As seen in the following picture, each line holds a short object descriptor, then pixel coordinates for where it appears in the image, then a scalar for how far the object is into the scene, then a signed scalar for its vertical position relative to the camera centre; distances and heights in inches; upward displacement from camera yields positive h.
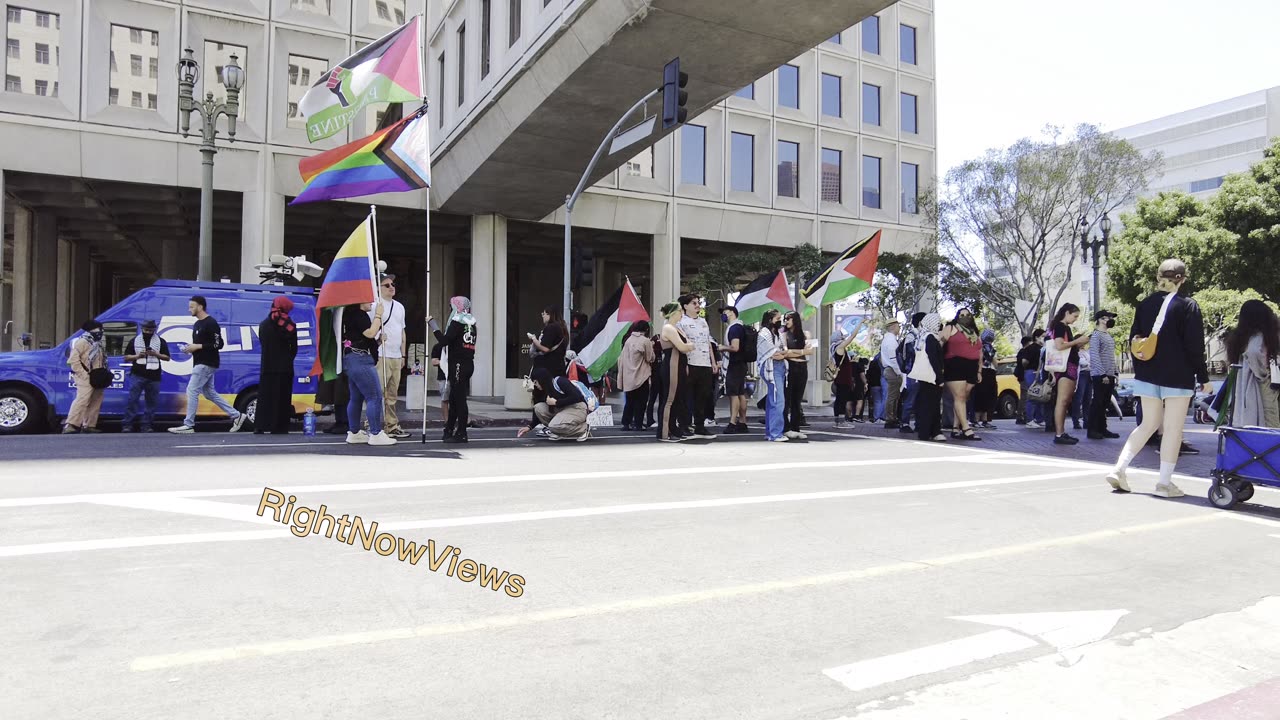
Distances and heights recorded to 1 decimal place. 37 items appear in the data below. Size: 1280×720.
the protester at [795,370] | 459.2 +3.4
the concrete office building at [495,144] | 605.6 +214.9
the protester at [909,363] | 520.1 +8.8
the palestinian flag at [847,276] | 603.5 +71.1
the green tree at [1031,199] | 1101.1 +238.5
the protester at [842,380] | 665.0 -2.7
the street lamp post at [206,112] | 607.5 +186.7
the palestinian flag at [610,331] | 512.4 +26.0
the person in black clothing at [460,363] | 415.8 +4.8
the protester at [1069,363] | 476.7 +8.9
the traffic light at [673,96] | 530.6 +172.9
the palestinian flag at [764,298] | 613.0 +55.7
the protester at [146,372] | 483.5 -1.2
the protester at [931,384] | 479.2 -3.8
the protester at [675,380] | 438.6 -2.6
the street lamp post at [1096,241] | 1106.1 +179.9
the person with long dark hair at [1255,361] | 333.7 +7.7
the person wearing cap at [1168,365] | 274.8 +4.7
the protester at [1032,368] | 628.7 +7.6
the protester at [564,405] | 443.5 -16.2
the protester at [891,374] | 591.5 +2.0
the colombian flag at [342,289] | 394.0 +38.1
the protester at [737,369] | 498.0 +3.8
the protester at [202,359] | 466.3 +6.2
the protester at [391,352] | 438.6 +10.4
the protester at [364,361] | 391.5 +4.9
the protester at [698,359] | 449.4 +8.5
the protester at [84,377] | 467.8 -4.3
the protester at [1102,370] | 487.8 +5.1
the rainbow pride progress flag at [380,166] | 437.4 +106.8
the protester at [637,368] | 537.6 +4.1
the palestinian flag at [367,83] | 474.3 +166.9
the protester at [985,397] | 624.4 -13.9
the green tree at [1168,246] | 1204.5 +198.2
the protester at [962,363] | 485.4 +8.3
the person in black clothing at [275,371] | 464.1 +0.1
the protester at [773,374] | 454.6 +1.0
